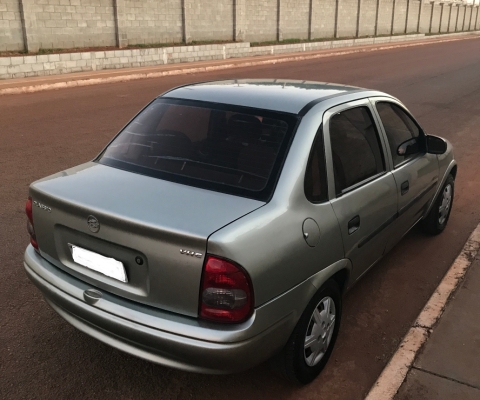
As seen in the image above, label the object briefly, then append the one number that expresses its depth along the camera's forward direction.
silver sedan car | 2.50
